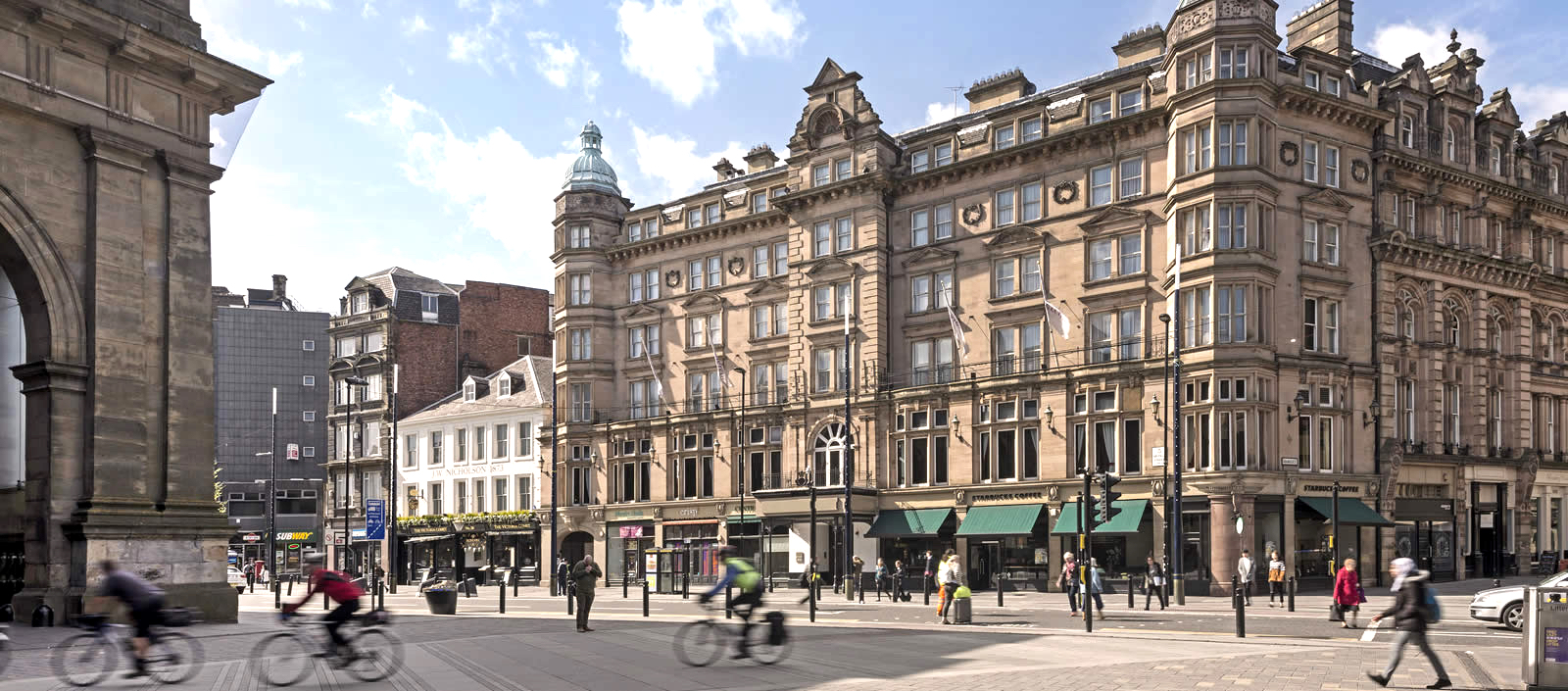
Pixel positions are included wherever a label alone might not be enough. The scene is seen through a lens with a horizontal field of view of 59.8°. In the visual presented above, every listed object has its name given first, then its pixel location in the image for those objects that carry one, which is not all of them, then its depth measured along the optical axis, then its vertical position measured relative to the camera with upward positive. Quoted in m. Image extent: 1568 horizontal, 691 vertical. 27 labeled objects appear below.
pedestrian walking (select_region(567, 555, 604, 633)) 26.73 -3.56
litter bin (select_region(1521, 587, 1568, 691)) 15.62 -2.71
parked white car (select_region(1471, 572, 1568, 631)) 26.84 -4.03
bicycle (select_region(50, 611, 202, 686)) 16.66 -3.00
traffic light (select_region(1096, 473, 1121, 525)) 30.48 -2.12
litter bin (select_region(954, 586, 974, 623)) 29.84 -4.39
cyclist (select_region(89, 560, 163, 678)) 16.56 -2.33
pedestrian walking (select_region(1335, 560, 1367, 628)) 27.58 -3.77
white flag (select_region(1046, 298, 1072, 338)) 46.41 +2.93
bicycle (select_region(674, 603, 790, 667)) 19.34 -3.31
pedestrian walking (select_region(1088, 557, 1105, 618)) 30.08 -4.21
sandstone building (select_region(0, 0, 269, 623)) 25.64 +2.18
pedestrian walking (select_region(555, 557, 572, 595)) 56.78 -7.02
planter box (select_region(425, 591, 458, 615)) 35.94 -5.08
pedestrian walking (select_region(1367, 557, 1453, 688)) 16.05 -2.53
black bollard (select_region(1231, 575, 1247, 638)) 24.67 -3.75
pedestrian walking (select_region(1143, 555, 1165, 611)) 36.75 -4.79
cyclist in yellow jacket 19.33 -2.64
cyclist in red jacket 17.56 -2.47
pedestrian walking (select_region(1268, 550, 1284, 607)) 39.65 -4.95
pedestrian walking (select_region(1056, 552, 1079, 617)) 32.69 -4.27
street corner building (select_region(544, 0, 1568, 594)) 44.94 +3.04
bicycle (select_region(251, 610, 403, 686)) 17.70 -3.32
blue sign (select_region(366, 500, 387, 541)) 39.88 -3.31
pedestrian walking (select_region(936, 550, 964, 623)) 30.75 -3.94
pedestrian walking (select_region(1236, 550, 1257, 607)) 40.66 -5.01
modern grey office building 96.62 -0.23
